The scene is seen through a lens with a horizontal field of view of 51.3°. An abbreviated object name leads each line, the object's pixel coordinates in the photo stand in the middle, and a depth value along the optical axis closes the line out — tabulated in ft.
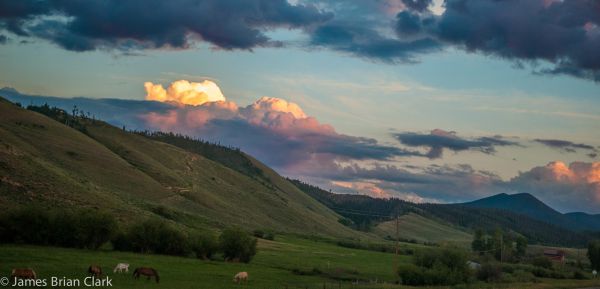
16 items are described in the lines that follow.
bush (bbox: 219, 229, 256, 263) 349.20
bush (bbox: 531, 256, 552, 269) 518.00
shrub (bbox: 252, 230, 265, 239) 571.69
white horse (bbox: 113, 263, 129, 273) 232.53
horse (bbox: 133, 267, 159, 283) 217.77
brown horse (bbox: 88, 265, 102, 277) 207.10
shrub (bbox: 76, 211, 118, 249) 306.96
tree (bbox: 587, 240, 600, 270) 592.19
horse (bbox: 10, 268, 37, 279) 182.52
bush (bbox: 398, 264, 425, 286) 300.61
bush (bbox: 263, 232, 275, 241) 565.00
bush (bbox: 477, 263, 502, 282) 353.31
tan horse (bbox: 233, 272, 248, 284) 243.73
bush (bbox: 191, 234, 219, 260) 341.41
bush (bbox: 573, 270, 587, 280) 444.14
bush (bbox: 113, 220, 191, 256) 329.72
